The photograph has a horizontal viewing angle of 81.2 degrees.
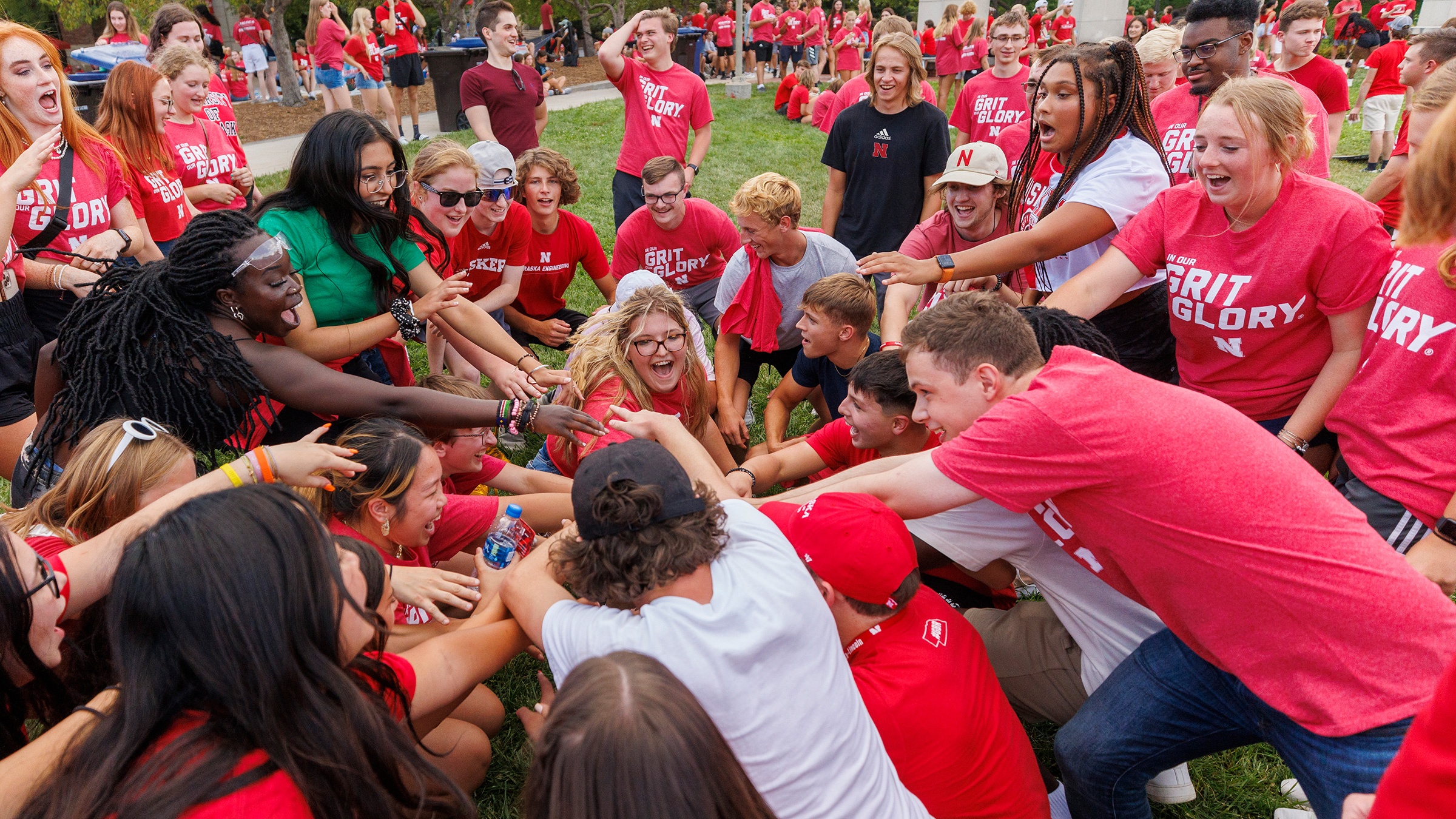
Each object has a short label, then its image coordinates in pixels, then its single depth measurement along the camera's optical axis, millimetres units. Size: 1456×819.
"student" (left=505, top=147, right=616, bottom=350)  5500
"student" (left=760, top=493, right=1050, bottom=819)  2238
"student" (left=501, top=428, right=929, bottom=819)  1839
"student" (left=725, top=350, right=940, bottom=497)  3455
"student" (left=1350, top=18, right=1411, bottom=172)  10148
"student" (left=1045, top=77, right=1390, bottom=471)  2906
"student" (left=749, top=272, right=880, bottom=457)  4234
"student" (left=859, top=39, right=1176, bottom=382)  3607
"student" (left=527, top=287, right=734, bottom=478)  4020
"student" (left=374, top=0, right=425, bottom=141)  14797
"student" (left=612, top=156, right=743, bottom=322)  5484
